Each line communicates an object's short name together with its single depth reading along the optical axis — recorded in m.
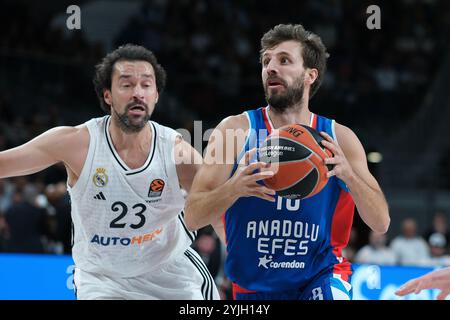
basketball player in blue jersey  9.50
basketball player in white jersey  10.56
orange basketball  8.93
